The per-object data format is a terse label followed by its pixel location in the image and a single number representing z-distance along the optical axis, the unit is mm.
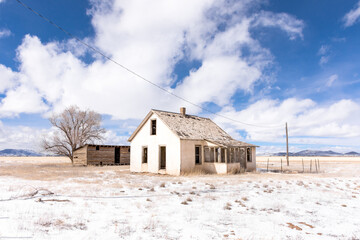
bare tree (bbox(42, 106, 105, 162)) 37312
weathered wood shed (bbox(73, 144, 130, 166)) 31469
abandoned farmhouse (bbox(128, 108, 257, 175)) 19969
